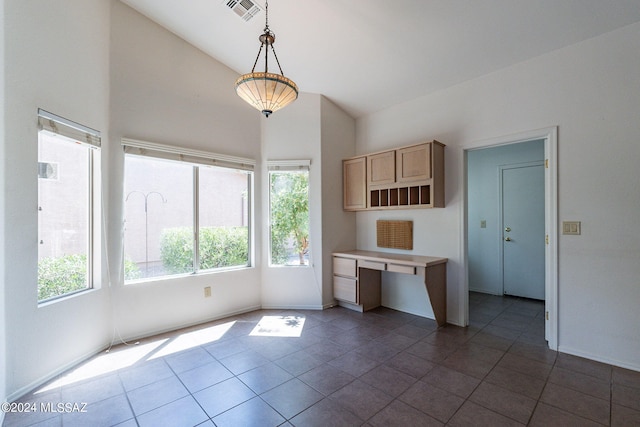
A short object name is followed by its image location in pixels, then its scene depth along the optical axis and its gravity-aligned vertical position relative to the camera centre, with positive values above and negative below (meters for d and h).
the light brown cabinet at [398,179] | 3.35 +0.45
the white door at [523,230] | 4.27 -0.28
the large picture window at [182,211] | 3.10 +0.04
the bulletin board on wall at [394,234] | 3.82 -0.29
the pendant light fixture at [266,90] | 2.11 +0.97
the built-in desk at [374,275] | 3.24 -0.82
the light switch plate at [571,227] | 2.63 -0.15
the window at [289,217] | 4.08 -0.05
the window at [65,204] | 2.32 +0.10
